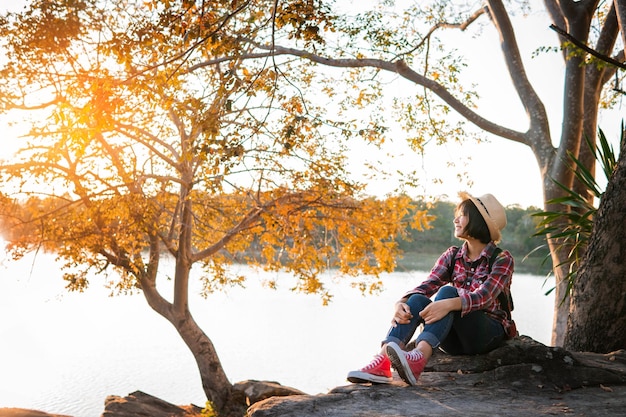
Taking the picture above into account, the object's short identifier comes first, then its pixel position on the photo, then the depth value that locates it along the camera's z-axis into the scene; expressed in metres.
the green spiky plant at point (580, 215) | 4.46
